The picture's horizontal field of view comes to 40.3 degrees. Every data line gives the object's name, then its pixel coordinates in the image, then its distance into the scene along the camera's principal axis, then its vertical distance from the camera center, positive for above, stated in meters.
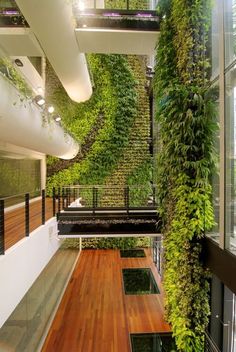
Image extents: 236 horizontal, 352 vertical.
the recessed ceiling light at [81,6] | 6.22 +3.34
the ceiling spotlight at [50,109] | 6.18 +1.28
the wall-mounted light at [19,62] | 8.09 +2.89
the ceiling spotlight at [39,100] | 5.23 +1.25
